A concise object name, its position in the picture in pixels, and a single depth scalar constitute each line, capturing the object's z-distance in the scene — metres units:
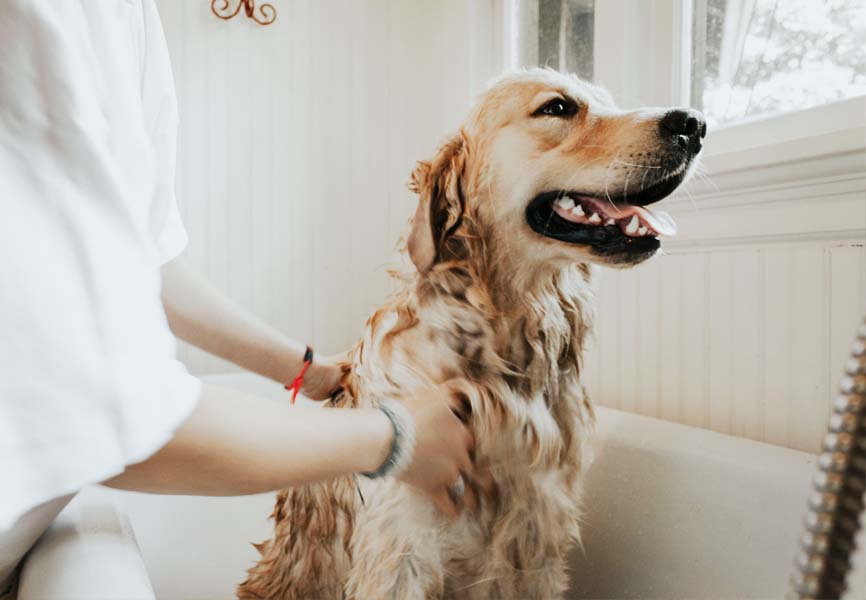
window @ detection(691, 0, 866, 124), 1.00
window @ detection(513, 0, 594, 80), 1.35
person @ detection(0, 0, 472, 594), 0.36
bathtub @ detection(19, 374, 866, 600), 0.77
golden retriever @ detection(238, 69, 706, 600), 0.65
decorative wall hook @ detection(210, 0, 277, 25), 1.70
